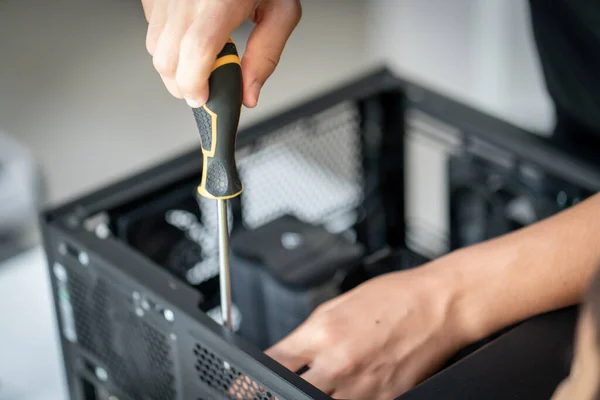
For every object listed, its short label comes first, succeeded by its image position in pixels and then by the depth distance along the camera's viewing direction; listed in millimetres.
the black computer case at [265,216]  1058
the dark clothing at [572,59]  1249
